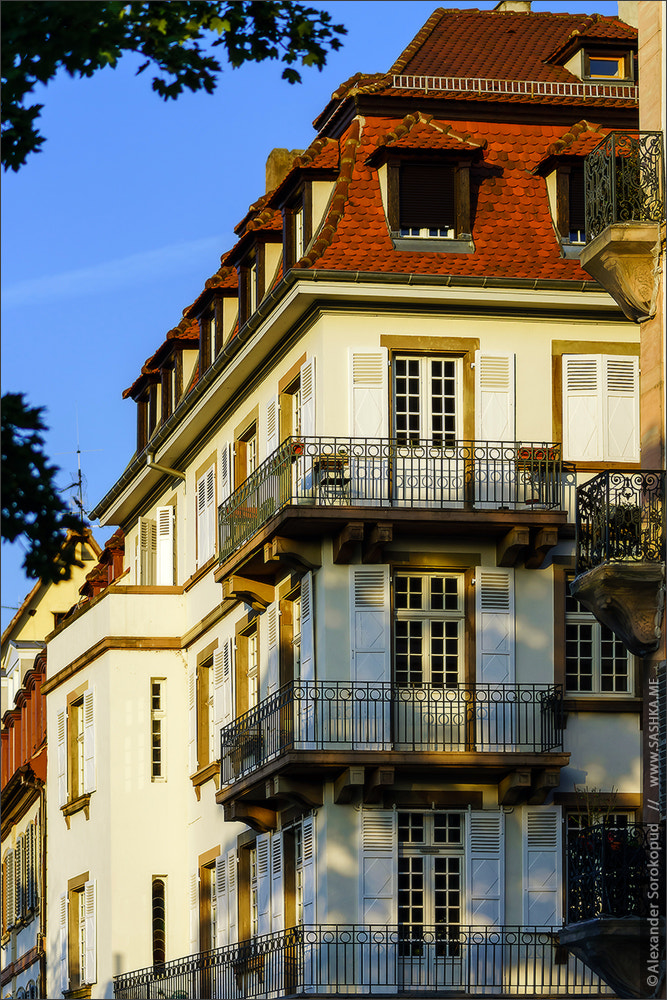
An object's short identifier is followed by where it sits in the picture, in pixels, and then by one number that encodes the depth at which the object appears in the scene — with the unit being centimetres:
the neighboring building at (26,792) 5547
